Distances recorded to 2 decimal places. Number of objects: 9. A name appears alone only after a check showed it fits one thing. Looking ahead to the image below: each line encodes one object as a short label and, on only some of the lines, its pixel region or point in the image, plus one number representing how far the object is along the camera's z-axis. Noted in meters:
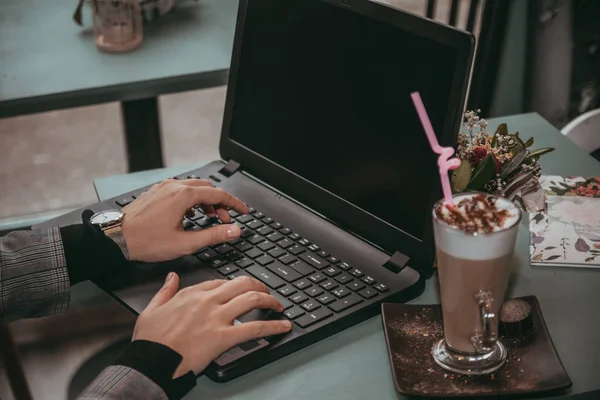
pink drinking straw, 0.90
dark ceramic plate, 0.87
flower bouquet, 1.08
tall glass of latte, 0.84
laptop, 0.97
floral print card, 1.12
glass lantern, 1.79
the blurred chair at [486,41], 2.27
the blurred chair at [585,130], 1.51
